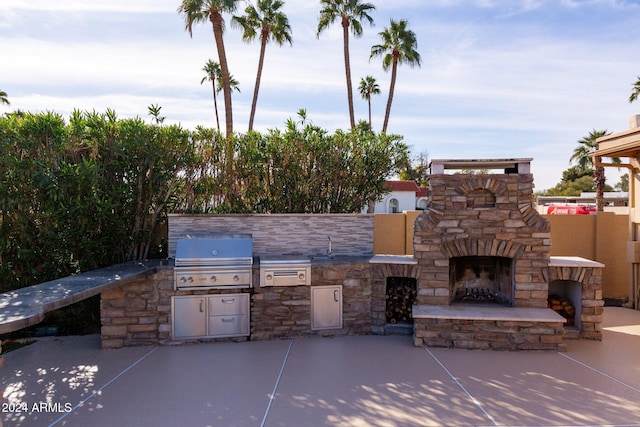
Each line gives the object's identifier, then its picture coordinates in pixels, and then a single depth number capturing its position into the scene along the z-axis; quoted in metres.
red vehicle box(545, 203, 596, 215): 15.59
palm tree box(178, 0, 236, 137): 11.77
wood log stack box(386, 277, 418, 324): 6.06
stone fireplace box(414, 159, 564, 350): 5.56
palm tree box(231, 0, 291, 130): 13.88
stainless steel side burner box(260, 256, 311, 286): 5.56
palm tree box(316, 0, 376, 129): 14.29
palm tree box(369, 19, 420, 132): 15.68
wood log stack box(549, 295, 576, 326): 5.89
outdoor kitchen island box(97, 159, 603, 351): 5.30
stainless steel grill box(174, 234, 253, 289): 5.36
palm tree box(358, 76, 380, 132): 22.27
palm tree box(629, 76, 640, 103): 15.58
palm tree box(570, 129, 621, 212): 16.36
